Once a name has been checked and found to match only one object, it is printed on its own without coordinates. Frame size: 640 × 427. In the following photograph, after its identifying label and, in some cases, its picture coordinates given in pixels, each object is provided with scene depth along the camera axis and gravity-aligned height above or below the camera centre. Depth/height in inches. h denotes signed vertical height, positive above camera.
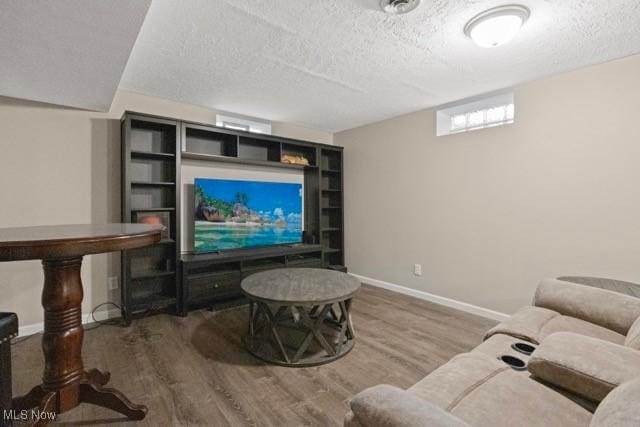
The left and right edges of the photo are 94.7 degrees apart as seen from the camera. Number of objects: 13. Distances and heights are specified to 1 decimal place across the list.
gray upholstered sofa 29.7 -23.9
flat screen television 124.5 -1.0
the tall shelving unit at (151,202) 103.8 +3.9
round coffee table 79.3 -32.0
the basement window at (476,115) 111.5 +39.5
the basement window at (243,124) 138.2 +43.2
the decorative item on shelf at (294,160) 149.3 +26.9
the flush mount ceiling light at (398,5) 61.4 +43.6
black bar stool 47.0 -23.7
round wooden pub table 50.6 -22.4
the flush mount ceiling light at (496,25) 64.4 +42.9
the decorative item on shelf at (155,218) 111.0 -2.5
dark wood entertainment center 106.0 -2.4
